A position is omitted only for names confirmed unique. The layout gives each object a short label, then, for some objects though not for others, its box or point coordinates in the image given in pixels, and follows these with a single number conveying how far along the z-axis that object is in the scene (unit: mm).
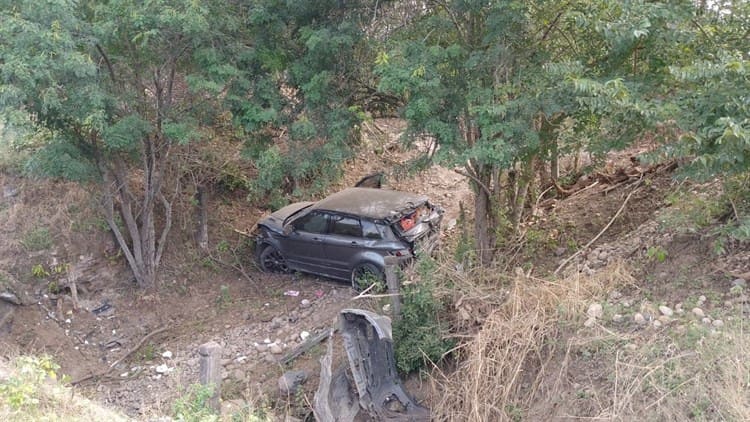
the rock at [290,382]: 8023
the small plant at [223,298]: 10680
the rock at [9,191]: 10914
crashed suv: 9938
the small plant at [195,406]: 5250
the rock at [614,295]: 7260
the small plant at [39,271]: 10008
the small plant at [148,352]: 9320
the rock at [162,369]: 8812
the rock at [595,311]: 6867
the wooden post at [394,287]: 8112
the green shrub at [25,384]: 4621
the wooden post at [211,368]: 6398
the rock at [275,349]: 9078
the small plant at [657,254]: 7707
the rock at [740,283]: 6688
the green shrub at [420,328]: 7738
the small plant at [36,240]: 10211
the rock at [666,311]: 6605
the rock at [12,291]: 9469
